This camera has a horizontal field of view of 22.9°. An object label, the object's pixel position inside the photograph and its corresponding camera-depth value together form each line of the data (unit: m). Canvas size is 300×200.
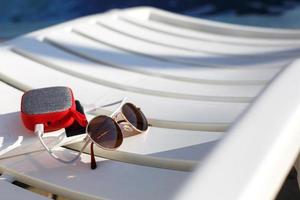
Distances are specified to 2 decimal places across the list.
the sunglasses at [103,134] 1.19
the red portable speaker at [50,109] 1.23
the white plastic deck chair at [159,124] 1.00
